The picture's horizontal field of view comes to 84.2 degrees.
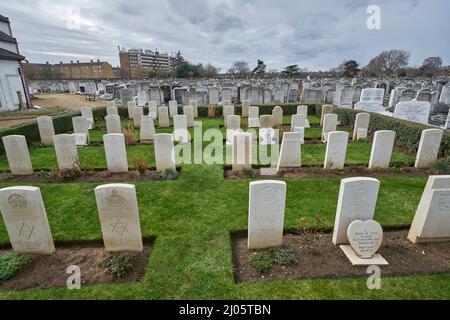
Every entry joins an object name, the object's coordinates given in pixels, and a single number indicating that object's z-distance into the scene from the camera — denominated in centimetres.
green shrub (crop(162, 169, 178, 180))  730
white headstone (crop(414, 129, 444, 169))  759
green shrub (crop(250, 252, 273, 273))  390
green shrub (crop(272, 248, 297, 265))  404
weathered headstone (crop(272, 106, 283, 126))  1430
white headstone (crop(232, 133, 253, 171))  756
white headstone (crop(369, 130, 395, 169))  745
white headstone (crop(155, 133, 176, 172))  746
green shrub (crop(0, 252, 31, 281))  384
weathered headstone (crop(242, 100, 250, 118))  1709
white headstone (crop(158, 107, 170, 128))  1401
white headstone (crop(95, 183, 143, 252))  400
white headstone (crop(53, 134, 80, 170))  757
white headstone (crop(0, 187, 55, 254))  390
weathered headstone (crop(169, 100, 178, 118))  1580
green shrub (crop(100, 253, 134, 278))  386
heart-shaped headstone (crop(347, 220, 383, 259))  409
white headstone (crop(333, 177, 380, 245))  408
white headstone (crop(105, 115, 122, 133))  1144
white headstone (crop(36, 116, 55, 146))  1076
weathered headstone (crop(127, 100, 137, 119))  1616
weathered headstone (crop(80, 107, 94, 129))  1380
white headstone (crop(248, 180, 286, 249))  407
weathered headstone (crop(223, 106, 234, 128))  1514
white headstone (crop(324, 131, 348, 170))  747
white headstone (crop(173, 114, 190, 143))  1114
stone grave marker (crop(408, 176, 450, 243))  415
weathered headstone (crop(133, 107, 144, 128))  1429
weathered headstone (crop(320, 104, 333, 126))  1481
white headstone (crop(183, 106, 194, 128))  1425
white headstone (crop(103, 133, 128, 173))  740
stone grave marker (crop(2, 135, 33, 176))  732
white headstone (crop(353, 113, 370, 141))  1109
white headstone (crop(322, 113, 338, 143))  1088
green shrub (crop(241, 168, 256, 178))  749
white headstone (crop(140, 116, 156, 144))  1105
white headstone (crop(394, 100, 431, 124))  1180
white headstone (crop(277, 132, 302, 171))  766
